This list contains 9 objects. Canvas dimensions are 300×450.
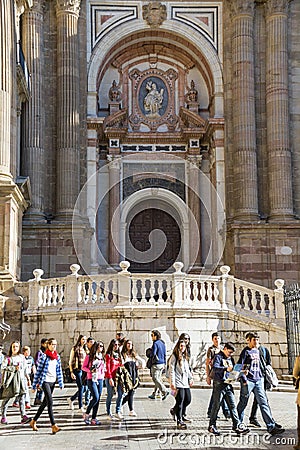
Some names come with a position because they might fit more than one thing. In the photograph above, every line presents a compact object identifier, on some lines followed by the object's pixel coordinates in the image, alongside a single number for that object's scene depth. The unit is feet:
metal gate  62.95
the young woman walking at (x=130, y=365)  40.14
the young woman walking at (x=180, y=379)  36.14
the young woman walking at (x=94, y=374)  38.55
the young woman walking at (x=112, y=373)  40.14
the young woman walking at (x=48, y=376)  35.60
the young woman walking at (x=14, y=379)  38.65
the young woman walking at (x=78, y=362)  41.86
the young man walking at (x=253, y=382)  34.24
